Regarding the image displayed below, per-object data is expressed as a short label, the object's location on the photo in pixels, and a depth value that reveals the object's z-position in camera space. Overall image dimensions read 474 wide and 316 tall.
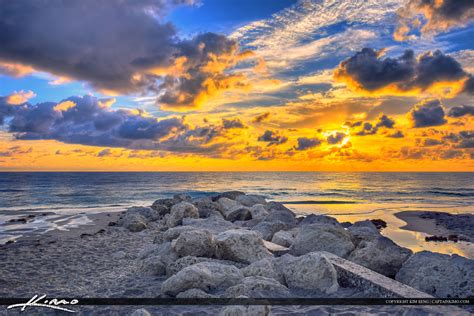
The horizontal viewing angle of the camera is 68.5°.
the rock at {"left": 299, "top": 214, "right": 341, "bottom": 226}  15.23
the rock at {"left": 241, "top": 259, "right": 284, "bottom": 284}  6.89
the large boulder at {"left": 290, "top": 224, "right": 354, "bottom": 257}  9.33
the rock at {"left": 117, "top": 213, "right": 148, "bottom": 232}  16.92
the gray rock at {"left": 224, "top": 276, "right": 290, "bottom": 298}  5.87
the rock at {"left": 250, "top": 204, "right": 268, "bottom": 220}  16.54
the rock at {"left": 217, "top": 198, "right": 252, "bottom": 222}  16.93
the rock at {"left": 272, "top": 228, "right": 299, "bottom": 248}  10.71
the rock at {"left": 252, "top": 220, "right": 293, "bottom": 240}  12.38
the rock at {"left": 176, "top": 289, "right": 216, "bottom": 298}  6.14
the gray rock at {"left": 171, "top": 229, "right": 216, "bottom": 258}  8.55
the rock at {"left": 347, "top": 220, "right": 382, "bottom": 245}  11.79
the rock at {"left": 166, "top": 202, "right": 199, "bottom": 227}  15.62
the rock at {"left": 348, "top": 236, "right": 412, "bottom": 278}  8.06
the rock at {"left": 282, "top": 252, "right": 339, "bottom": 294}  6.48
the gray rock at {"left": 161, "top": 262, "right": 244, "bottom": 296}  6.61
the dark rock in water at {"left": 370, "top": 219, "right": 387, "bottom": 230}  19.75
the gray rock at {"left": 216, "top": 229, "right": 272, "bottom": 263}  8.47
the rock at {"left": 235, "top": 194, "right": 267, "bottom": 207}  22.03
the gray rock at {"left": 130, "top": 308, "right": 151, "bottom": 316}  5.12
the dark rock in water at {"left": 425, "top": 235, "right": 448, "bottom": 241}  15.74
